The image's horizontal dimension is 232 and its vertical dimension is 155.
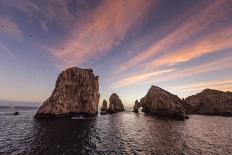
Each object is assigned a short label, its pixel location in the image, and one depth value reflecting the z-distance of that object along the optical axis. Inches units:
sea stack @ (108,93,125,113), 3715.7
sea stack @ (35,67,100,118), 2057.4
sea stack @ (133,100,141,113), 3785.8
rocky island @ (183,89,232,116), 3530.0
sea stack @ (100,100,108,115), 3868.0
